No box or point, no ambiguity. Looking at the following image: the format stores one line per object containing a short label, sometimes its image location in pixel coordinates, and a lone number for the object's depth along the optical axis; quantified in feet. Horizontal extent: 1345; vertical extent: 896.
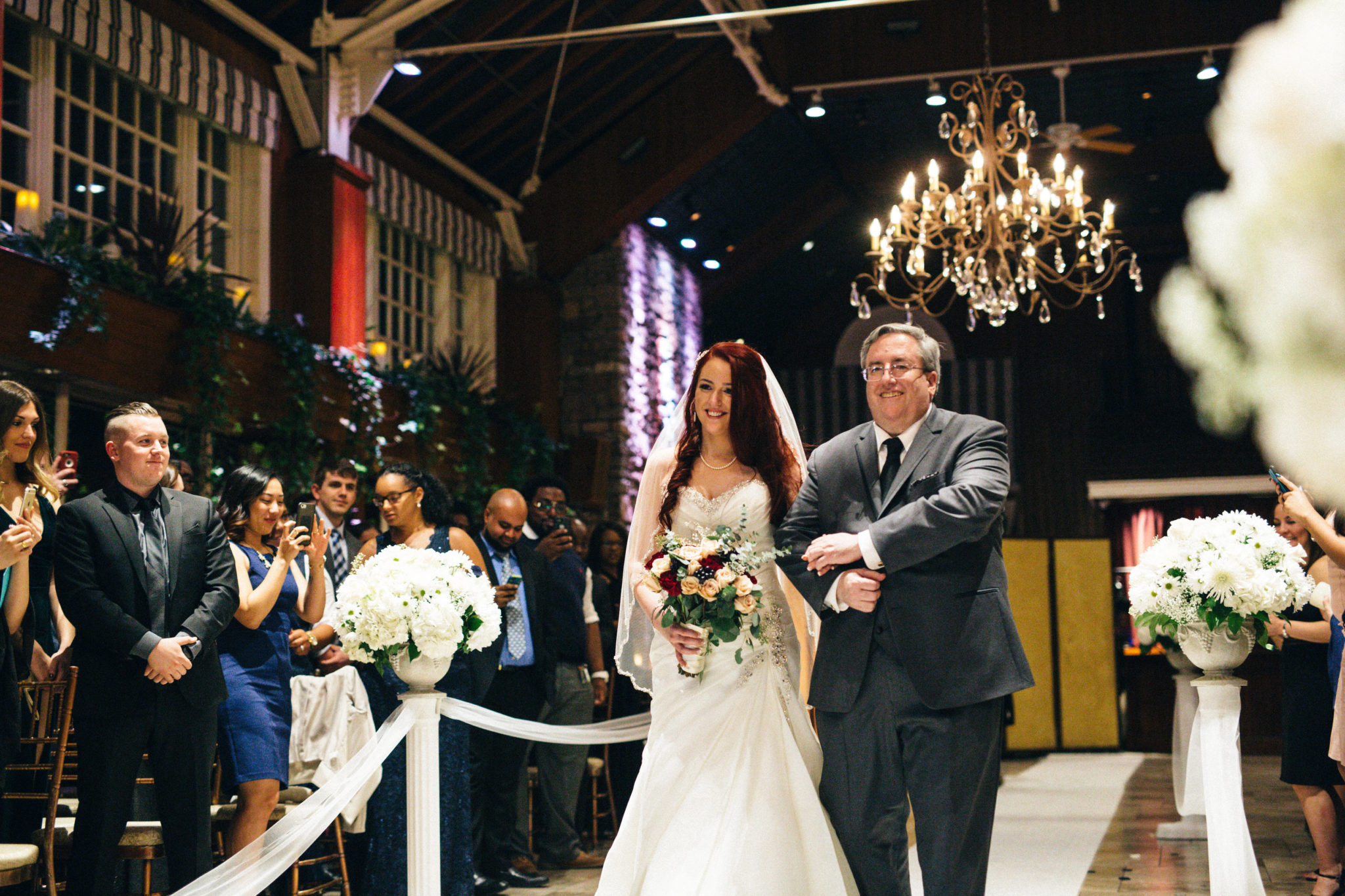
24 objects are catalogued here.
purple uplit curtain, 39.96
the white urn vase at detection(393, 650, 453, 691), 12.92
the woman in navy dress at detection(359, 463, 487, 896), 14.58
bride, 11.28
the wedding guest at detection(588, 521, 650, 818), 22.15
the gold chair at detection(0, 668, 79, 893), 10.92
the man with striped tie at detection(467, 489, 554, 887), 17.34
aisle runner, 18.58
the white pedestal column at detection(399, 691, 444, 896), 12.30
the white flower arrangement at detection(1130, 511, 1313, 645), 14.02
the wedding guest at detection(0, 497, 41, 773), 11.44
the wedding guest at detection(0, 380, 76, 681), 12.55
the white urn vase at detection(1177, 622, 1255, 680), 13.97
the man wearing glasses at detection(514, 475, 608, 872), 19.27
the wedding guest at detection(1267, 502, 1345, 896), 16.47
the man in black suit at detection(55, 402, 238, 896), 11.78
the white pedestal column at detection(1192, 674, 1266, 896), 13.06
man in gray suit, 9.96
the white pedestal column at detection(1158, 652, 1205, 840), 19.81
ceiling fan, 28.43
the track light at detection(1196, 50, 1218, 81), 35.14
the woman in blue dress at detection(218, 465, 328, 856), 13.50
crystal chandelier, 26.73
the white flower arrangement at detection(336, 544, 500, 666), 12.75
